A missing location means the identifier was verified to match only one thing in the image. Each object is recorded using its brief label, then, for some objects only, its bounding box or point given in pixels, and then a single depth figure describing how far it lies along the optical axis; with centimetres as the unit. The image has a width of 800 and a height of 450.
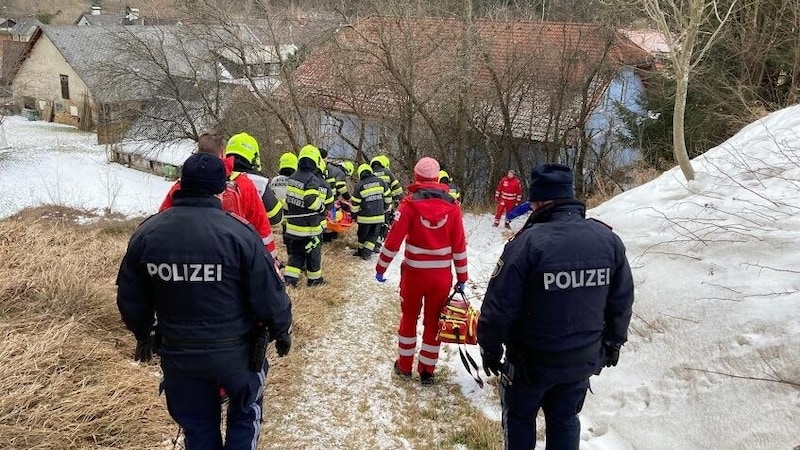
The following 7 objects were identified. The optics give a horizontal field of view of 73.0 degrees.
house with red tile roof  1644
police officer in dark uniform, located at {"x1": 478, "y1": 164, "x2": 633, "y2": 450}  283
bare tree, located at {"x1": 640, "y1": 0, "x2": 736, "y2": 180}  640
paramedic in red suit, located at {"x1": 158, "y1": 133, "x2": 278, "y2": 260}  447
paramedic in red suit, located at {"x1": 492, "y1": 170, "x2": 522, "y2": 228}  1424
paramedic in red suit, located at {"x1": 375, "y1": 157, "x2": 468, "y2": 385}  463
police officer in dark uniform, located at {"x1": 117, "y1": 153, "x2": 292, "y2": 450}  269
